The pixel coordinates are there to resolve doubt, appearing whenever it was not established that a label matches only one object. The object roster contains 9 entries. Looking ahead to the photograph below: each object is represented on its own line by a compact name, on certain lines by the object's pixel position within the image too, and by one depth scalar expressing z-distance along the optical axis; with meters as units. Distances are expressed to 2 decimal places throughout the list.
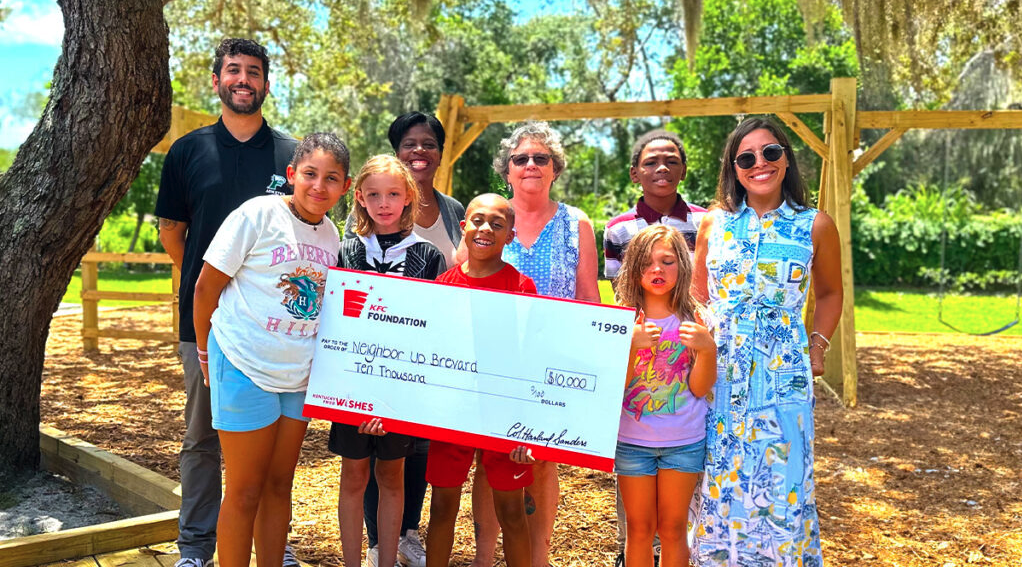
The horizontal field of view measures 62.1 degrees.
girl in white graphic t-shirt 2.82
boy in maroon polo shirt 3.57
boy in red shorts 2.88
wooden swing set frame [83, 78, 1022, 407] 7.21
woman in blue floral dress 2.71
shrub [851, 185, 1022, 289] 20.20
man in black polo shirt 3.28
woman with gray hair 3.24
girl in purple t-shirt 2.77
